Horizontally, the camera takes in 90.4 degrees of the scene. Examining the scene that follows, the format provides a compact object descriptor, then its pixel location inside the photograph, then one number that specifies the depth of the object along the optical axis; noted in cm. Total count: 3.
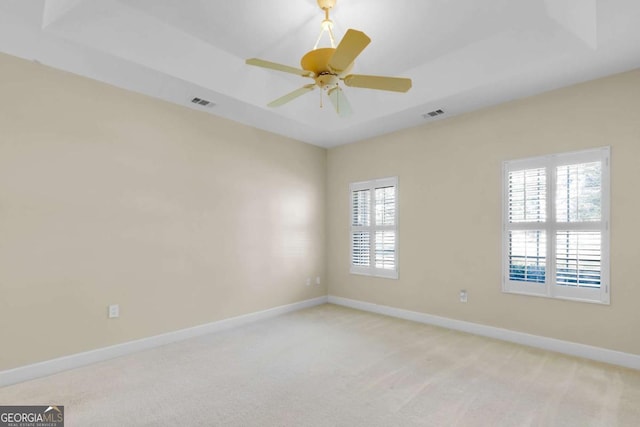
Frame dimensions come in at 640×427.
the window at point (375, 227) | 486
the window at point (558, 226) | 317
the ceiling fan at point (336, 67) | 190
